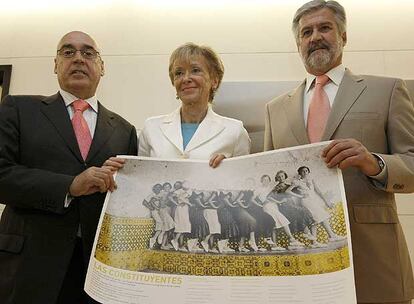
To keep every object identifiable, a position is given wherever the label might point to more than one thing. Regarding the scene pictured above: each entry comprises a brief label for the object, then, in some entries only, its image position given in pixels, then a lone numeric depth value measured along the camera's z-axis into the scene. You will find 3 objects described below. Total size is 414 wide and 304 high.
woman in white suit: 1.45
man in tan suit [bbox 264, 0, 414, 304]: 1.12
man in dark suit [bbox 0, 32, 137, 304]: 1.20
